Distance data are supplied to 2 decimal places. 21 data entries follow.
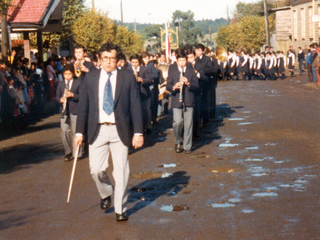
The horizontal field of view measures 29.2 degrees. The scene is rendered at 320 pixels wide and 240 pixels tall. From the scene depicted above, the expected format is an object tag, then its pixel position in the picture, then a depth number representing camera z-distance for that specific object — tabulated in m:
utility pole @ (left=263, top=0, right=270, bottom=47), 46.02
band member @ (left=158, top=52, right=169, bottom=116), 18.12
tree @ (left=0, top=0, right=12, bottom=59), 20.42
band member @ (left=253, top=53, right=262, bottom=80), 35.81
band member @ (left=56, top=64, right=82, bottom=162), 10.58
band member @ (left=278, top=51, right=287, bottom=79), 35.50
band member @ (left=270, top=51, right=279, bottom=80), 35.22
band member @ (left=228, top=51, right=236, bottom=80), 36.81
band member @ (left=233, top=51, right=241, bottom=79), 36.50
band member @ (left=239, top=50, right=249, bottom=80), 36.27
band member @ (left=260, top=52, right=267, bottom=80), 35.81
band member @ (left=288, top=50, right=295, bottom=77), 36.44
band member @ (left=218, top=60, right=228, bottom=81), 36.75
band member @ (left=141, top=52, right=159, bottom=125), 14.43
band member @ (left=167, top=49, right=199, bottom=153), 10.88
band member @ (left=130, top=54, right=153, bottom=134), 13.27
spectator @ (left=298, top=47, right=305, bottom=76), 36.28
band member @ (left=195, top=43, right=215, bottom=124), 12.66
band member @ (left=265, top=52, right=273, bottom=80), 35.09
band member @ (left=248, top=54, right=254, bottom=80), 36.53
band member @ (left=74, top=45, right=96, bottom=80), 10.63
